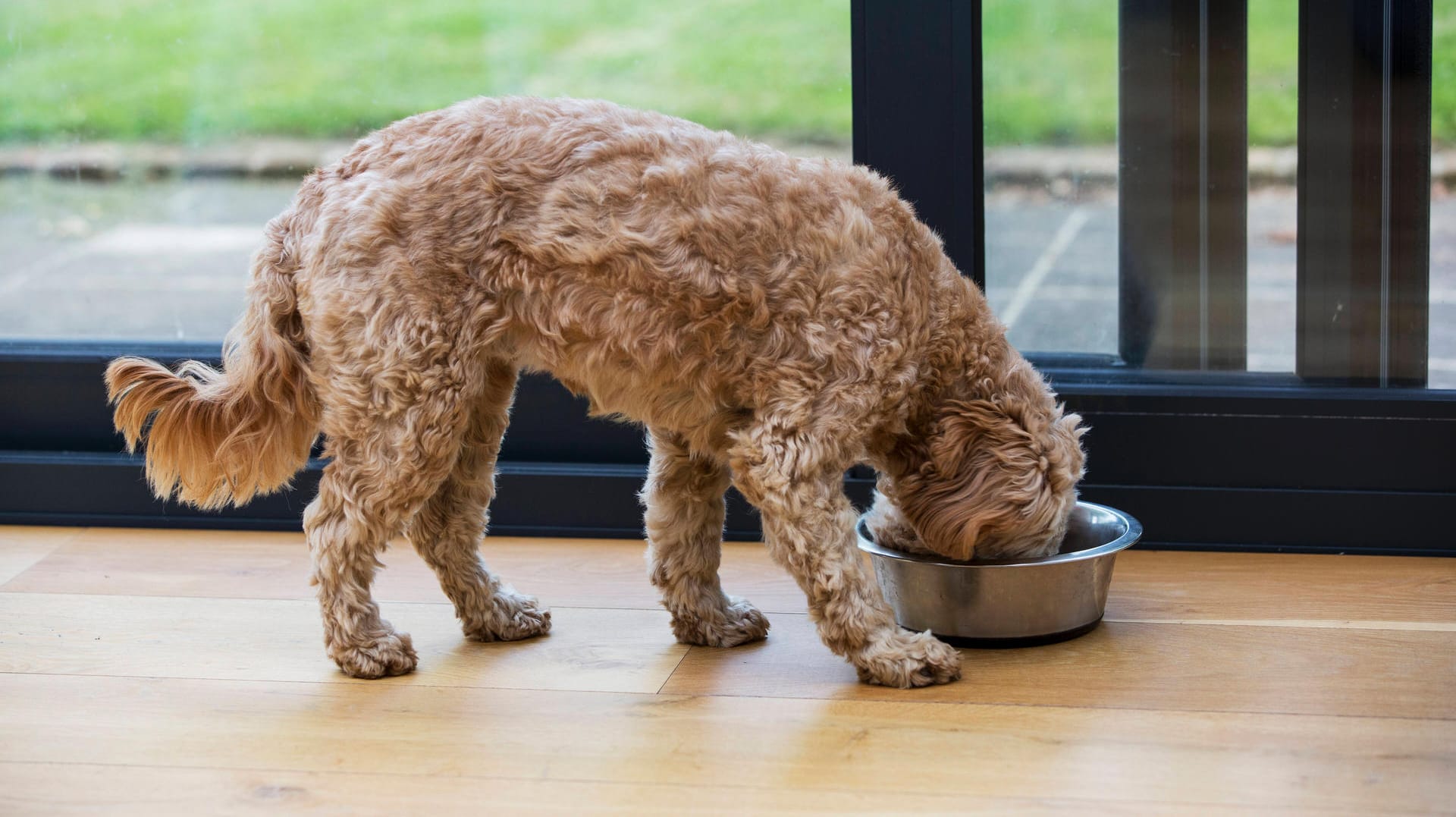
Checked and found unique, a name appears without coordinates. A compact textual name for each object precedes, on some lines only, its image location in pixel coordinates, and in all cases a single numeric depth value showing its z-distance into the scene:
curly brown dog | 2.85
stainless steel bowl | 3.11
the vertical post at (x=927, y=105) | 3.77
